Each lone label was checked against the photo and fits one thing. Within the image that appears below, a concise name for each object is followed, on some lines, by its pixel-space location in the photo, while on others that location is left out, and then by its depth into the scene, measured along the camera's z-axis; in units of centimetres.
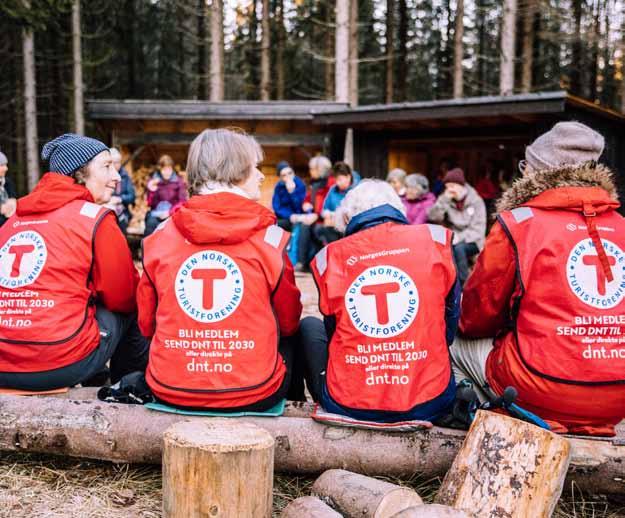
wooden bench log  268
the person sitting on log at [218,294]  278
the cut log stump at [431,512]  200
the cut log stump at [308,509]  228
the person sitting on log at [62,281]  307
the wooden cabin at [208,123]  1342
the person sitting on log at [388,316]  271
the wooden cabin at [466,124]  949
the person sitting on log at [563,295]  265
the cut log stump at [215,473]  225
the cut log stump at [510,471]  231
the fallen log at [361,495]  228
